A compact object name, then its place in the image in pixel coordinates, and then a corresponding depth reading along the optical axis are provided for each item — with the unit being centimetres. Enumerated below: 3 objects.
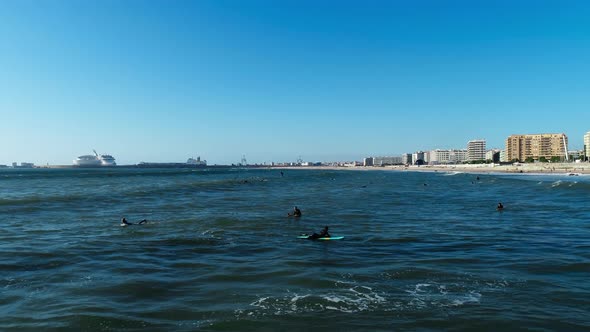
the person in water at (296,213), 3394
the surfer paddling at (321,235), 2331
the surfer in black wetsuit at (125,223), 2939
